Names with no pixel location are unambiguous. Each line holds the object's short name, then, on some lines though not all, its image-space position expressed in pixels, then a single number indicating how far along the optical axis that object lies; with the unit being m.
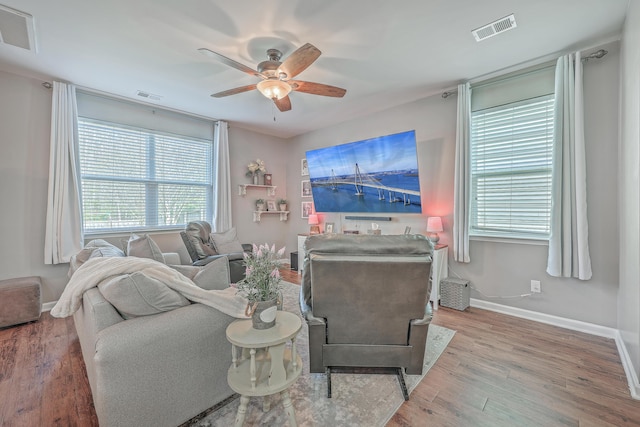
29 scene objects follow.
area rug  1.55
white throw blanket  1.54
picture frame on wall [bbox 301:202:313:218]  5.42
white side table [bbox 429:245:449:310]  3.23
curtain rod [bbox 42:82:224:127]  3.44
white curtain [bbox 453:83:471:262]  3.25
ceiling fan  2.16
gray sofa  1.24
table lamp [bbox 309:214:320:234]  5.02
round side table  1.33
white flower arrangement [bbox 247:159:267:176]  5.17
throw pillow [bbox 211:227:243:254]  3.97
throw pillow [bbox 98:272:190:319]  1.36
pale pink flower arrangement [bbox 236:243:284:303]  1.45
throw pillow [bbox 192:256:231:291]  1.71
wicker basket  3.20
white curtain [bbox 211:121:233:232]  4.68
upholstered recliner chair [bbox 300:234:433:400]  1.65
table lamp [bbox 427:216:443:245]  3.49
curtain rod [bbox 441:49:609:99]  2.54
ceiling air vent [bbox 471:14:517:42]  2.20
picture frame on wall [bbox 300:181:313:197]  5.42
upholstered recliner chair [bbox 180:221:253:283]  3.69
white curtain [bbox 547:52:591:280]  2.56
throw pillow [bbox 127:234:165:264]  2.51
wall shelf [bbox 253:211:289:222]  5.37
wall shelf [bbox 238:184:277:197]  5.12
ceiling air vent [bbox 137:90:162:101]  3.59
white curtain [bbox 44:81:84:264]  3.22
